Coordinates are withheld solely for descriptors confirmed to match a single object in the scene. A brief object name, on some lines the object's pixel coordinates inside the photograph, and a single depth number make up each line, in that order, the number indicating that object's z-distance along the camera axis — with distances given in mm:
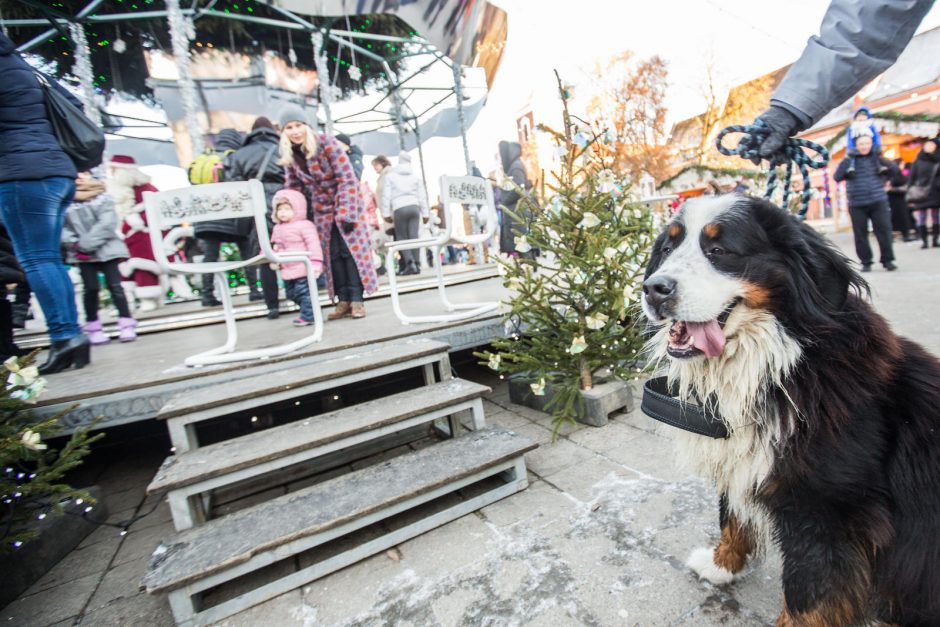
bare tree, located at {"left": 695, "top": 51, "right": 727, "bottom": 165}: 26281
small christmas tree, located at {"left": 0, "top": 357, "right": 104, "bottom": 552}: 1789
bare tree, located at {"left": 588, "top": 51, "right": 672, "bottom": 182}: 25234
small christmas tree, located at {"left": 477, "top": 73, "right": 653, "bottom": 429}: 2809
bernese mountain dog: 1134
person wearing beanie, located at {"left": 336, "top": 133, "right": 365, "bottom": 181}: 8016
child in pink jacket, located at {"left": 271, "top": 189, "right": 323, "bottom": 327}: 4398
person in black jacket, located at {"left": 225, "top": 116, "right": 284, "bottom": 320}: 5102
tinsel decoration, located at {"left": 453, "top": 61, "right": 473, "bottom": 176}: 11648
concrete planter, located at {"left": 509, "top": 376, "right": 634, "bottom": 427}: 2926
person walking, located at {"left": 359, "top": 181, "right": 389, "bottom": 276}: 8385
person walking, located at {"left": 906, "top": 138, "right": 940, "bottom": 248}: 7887
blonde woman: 4039
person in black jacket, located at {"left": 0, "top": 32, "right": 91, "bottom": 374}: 2756
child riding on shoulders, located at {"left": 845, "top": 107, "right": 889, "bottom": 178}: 6379
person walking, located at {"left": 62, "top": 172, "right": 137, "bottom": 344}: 4340
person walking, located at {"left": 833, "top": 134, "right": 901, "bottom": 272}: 6184
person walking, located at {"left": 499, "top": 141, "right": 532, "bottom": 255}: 7914
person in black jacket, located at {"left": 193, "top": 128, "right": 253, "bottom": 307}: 4941
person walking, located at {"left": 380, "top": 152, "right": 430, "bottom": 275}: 8500
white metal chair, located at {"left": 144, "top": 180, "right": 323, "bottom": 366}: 2797
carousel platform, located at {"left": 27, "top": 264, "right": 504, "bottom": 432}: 2377
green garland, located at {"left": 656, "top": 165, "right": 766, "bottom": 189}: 15703
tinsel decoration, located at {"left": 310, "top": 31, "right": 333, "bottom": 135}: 9281
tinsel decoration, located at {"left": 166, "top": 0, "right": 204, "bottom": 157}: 7492
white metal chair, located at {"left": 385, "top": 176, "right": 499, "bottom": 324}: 3750
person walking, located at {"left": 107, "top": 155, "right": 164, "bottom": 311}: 6039
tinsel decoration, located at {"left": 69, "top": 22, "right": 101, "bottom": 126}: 8195
